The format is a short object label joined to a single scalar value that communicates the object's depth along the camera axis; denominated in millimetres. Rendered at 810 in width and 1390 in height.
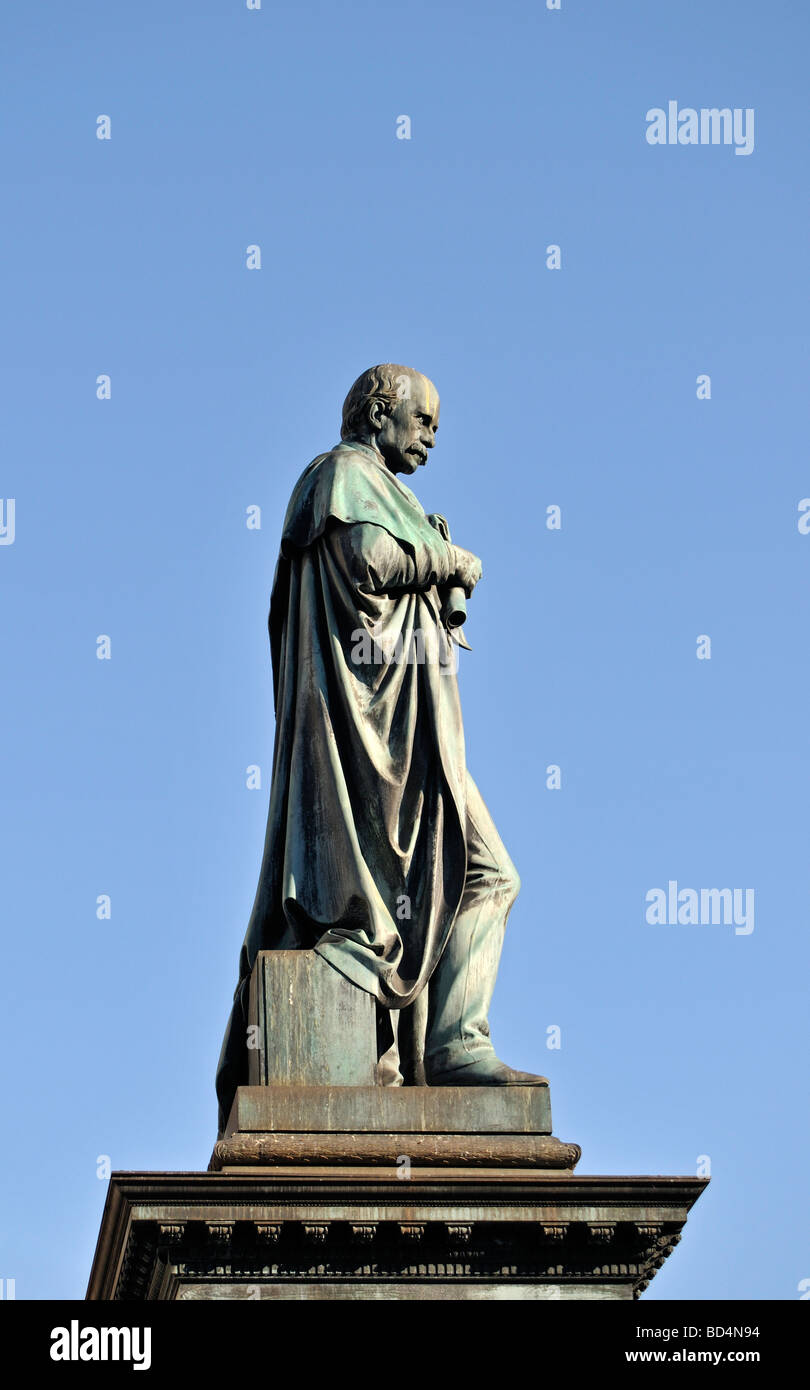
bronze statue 17625
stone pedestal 15648
